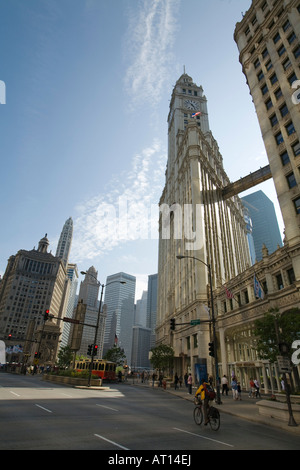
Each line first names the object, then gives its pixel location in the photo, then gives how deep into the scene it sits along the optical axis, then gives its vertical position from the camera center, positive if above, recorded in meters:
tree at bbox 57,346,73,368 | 66.88 +3.72
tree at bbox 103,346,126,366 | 70.25 +4.89
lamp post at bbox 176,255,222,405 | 19.72 -0.01
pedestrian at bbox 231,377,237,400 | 23.04 -0.49
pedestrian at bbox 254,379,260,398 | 25.41 -0.64
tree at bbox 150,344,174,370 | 42.81 +2.92
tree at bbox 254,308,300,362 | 16.39 +2.91
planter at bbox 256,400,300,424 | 12.55 -1.24
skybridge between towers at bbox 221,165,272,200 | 58.06 +40.60
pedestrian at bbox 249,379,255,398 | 26.16 -0.69
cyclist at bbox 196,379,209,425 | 10.51 -0.62
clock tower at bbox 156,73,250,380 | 45.94 +29.94
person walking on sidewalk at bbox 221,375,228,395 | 28.41 -0.45
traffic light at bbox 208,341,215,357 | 20.90 +2.05
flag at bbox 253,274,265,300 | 24.98 +7.73
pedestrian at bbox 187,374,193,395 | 27.67 -0.48
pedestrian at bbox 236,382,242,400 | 23.63 -0.99
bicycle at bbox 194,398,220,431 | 10.07 -1.28
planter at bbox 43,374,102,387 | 29.53 -0.71
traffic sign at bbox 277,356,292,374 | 12.72 +0.78
